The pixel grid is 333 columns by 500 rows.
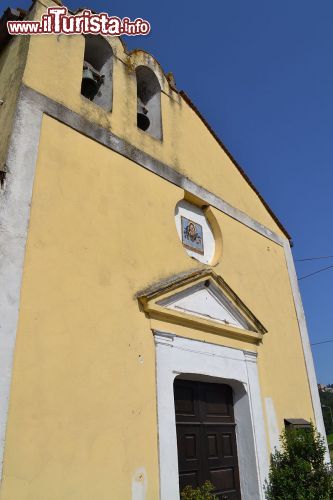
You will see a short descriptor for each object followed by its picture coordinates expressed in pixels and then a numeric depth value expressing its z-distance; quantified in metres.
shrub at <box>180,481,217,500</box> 5.04
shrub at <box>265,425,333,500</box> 6.09
